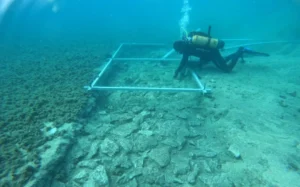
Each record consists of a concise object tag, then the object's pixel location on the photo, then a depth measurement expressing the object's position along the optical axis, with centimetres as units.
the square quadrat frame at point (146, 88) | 566
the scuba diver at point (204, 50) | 682
